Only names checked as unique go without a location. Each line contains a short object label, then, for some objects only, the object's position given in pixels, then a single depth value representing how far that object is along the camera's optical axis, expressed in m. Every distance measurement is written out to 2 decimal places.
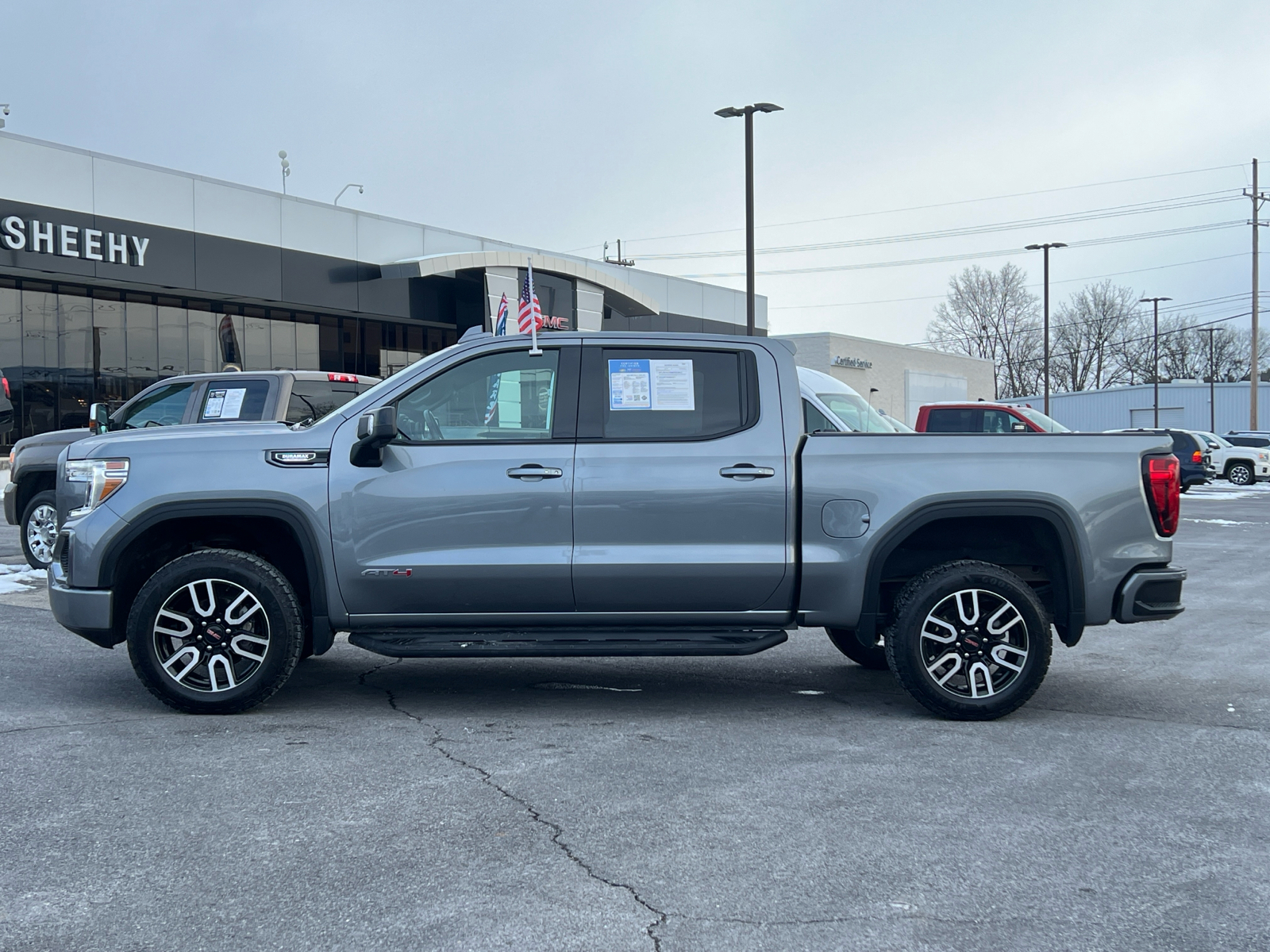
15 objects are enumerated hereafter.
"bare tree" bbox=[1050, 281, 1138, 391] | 87.62
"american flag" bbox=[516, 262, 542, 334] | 16.16
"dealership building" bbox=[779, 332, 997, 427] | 49.12
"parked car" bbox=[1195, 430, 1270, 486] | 37.31
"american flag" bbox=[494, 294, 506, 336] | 15.64
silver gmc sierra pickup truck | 5.84
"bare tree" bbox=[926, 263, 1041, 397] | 84.00
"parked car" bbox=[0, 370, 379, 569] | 10.78
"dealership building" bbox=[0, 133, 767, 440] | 22.73
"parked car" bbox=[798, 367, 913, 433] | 14.97
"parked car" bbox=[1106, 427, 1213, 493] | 30.03
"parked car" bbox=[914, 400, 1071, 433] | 18.59
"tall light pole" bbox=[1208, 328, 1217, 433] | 67.81
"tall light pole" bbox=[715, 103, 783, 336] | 24.23
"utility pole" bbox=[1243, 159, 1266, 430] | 50.31
